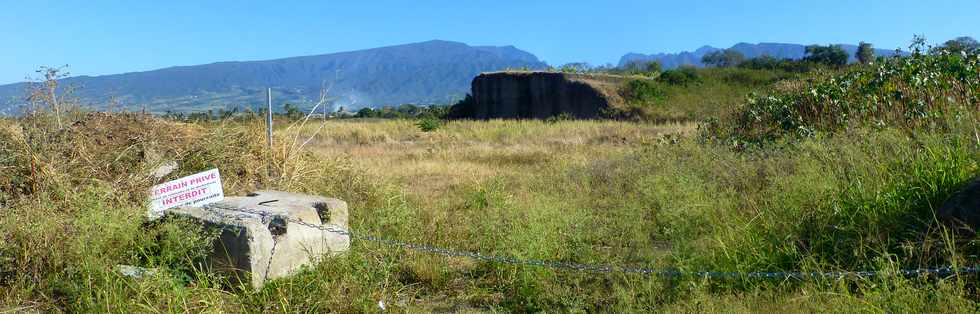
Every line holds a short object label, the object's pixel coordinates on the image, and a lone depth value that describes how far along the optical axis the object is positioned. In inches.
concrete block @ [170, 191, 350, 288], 183.3
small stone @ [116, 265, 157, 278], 168.1
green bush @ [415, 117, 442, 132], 887.1
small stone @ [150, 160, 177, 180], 228.8
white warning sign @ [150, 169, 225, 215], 204.5
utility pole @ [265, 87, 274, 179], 295.0
